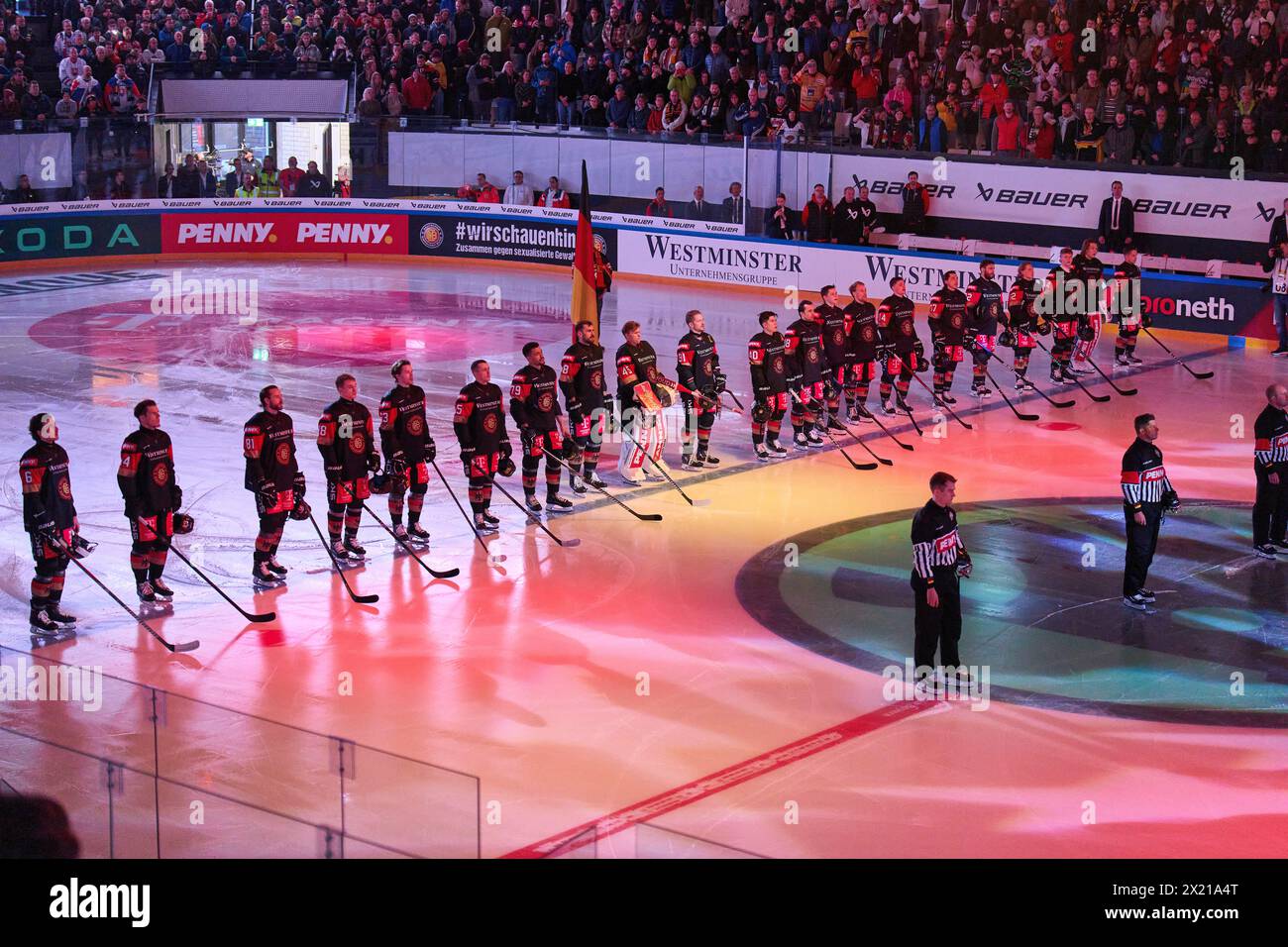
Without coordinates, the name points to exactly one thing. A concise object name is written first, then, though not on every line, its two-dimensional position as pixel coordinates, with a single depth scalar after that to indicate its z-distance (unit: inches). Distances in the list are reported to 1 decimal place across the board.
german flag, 781.9
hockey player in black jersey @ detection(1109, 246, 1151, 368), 898.1
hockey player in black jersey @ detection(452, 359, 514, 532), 592.1
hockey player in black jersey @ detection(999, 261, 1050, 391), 852.6
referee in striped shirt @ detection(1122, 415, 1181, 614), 509.0
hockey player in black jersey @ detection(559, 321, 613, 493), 658.2
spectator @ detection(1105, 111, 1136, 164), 1079.0
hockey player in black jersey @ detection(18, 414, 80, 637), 490.3
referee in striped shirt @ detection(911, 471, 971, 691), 444.5
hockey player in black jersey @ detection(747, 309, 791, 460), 717.9
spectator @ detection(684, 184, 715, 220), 1226.0
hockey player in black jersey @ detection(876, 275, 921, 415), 793.6
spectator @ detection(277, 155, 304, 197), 1360.7
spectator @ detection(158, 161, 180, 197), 1321.4
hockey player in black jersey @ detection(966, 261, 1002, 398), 840.9
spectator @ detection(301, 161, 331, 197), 1365.7
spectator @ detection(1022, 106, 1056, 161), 1116.5
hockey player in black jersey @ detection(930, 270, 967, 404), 816.9
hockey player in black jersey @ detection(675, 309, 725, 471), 696.4
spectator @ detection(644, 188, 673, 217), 1249.4
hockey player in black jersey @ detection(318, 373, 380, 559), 554.6
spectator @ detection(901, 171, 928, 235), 1147.3
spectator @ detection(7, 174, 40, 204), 1244.5
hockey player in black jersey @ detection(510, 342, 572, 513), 620.7
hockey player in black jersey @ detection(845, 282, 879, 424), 772.0
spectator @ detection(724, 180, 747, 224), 1210.0
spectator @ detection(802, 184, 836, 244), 1156.5
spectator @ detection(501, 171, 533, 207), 1323.8
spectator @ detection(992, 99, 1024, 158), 1130.0
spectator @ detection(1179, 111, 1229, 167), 1047.6
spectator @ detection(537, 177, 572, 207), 1299.2
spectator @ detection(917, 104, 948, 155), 1161.4
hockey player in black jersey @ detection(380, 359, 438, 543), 577.0
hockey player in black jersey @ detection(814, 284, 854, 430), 762.8
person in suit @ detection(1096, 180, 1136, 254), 1056.5
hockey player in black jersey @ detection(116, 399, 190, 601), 507.8
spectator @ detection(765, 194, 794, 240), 1178.0
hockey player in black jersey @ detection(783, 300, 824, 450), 733.9
